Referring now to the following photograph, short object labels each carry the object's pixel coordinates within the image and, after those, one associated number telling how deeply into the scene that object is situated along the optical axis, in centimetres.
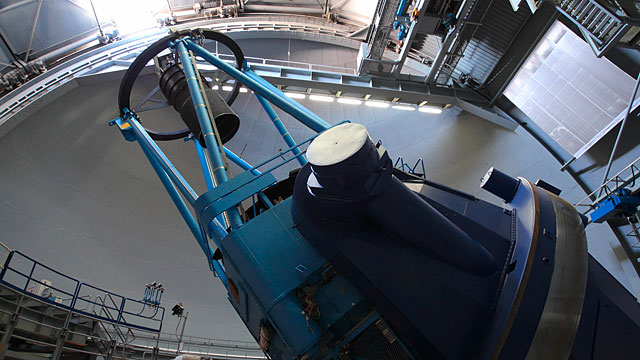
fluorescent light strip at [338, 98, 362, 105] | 1508
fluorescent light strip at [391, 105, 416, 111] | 1525
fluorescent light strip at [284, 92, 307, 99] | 1535
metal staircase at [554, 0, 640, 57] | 786
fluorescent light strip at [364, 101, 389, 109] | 1522
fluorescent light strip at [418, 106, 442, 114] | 1544
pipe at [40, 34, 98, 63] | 1253
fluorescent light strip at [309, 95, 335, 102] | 1492
